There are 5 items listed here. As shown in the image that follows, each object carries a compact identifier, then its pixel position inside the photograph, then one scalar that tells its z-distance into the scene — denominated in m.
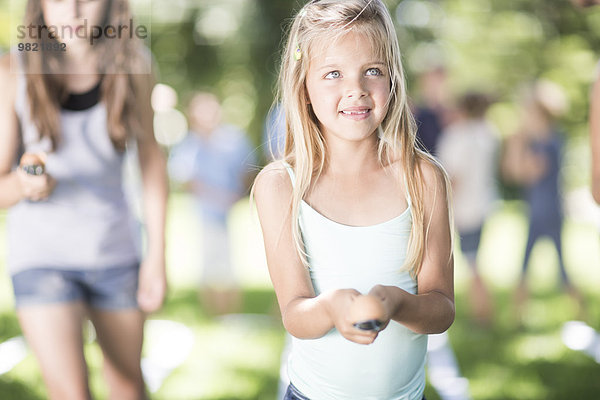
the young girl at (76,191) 2.26
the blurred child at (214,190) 6.12
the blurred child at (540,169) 5.68
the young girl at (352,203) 1.61
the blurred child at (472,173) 5.52
